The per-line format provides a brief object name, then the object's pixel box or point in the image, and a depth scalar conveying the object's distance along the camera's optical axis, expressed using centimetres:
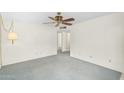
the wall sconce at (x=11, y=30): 322
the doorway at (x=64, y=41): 795
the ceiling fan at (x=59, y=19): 314
